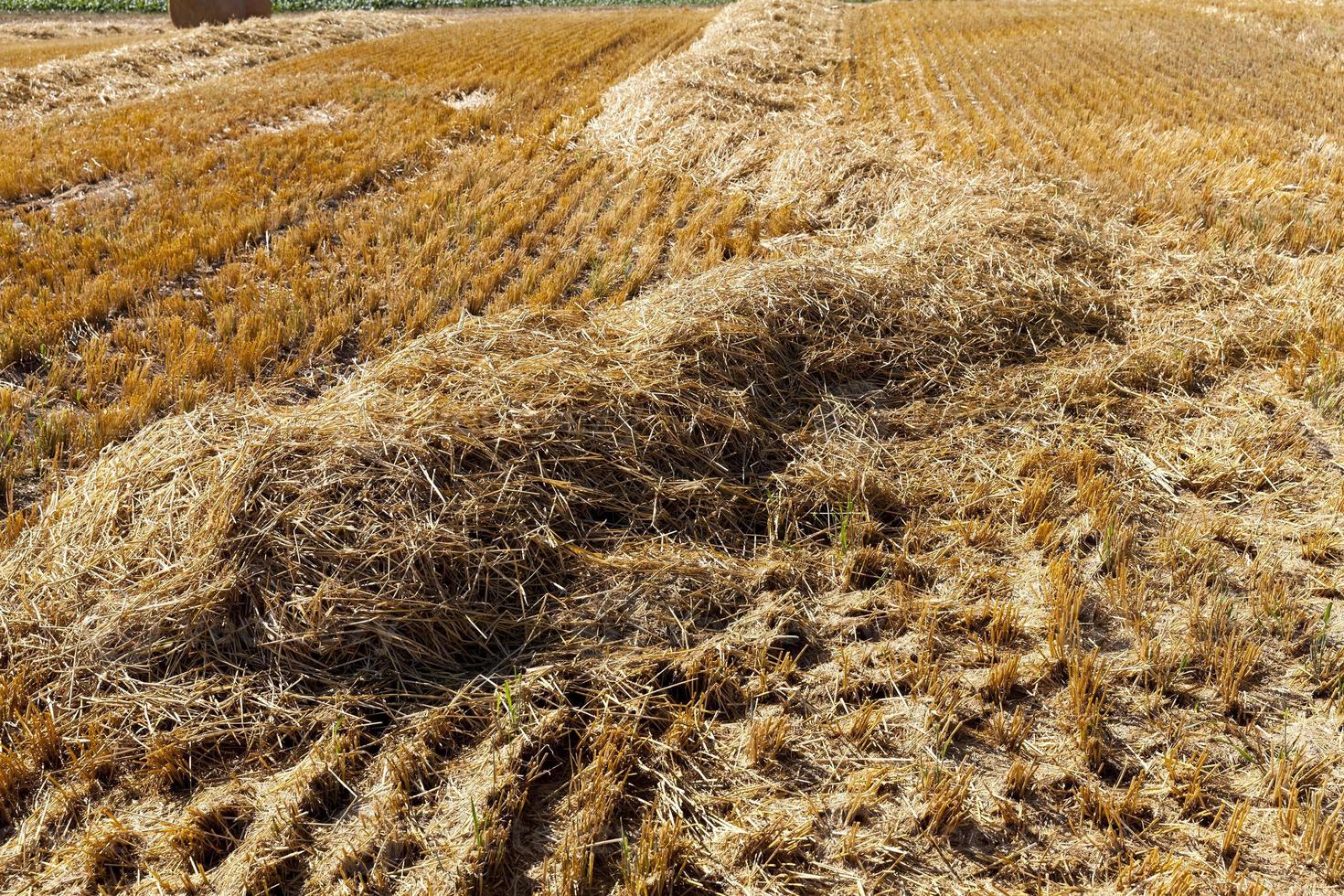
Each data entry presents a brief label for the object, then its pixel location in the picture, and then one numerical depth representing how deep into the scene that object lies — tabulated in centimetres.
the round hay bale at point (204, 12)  2219
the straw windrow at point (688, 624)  248
